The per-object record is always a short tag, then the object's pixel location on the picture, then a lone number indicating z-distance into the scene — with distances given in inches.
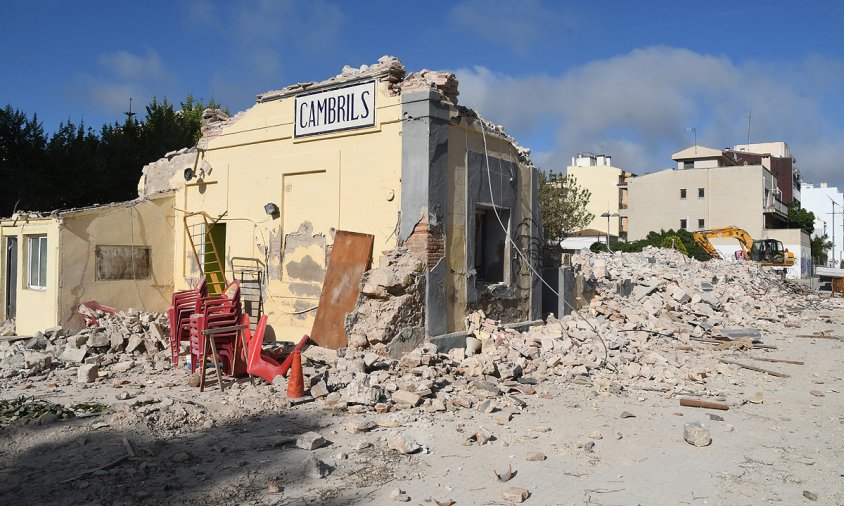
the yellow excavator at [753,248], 1266.0
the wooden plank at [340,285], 413.1
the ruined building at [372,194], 405.7
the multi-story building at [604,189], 2449.6
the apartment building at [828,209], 2918.3
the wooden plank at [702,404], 321.7
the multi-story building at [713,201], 1926.7
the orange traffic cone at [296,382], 320.5
